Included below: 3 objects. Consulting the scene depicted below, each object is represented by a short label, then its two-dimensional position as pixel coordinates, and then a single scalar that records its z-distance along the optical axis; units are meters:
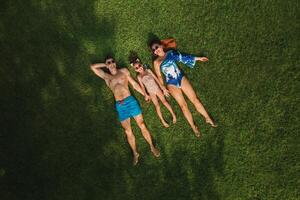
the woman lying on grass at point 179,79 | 8.63
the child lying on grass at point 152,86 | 8.73
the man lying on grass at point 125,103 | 8.74
